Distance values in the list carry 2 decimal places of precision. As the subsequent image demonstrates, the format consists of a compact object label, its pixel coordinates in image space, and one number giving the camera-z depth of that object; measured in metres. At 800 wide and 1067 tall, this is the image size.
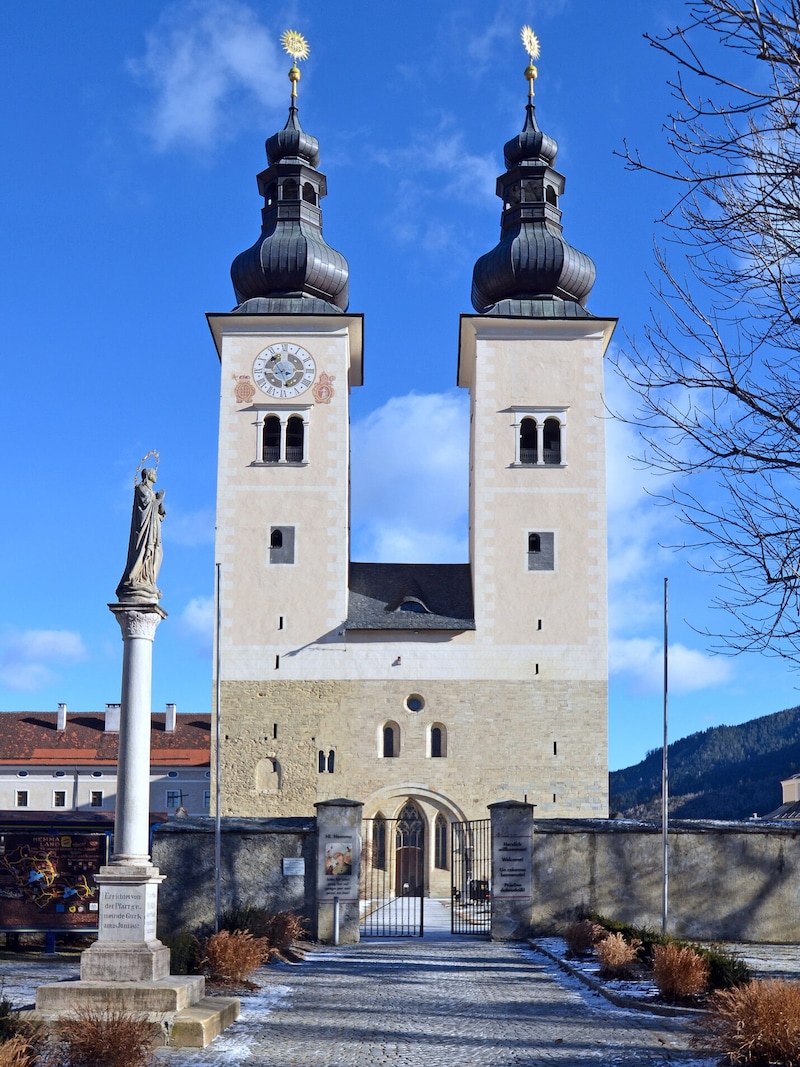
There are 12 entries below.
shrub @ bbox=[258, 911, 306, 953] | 17.88
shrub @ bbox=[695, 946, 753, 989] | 11.78
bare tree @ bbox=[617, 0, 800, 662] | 8.05
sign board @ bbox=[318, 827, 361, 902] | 20.39
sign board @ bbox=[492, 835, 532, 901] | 20.38
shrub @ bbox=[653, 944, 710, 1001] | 12.16
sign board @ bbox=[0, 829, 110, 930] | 19.38
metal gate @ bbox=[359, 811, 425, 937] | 33.16
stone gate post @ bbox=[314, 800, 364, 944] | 20.39
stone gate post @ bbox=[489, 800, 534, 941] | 20.38
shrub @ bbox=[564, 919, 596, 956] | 16.98
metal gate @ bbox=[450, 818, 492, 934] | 23.42
